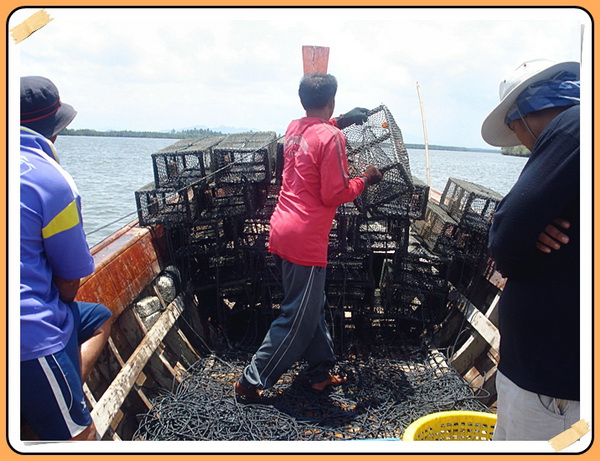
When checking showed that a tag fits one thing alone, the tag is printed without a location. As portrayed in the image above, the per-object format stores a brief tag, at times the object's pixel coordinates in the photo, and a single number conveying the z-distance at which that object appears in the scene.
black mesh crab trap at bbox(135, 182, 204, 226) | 3.75
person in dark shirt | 1.41
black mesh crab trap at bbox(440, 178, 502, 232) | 3.66
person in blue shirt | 1.58
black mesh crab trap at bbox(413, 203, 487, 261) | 3.80
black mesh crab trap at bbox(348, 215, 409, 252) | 3.72
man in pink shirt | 2.73
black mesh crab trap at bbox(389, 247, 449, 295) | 3.82
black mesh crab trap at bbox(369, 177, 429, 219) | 3.63
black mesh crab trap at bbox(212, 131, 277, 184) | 3.75
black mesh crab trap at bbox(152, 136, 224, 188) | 3.75
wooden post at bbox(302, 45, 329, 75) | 3.62
